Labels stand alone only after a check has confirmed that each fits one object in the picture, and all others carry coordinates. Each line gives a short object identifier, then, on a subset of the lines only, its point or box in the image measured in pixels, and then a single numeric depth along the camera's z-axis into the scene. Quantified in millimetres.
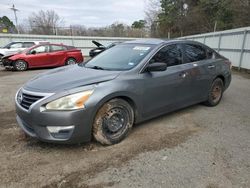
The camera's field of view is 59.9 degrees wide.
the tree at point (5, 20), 46331
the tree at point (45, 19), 35506
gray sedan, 2791
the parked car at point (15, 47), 14094
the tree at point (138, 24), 44700
